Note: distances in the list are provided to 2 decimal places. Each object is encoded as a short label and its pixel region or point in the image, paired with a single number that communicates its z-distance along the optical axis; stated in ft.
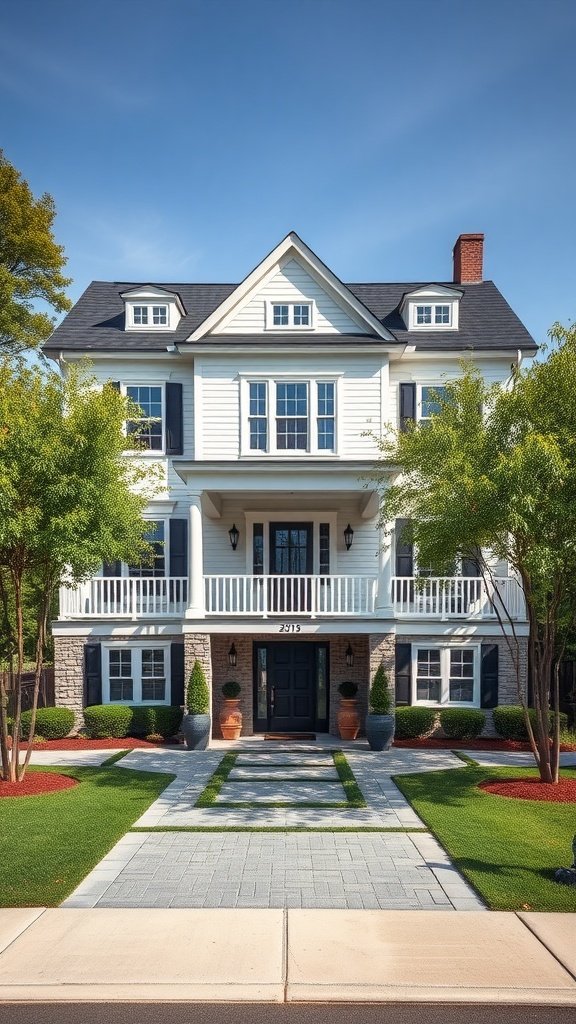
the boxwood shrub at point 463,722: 55.06
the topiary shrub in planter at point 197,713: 51.83
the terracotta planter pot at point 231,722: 55.93
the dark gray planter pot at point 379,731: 51.26
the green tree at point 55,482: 36.88
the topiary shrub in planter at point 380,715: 51.34
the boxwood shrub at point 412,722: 54.90
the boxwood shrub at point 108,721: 55.52
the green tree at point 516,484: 33.65
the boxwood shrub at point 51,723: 54.75
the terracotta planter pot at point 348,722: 56.18
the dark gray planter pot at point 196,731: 51.78
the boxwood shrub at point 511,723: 54.44
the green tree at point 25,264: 71.97
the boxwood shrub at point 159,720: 55.21
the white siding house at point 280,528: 54.54
